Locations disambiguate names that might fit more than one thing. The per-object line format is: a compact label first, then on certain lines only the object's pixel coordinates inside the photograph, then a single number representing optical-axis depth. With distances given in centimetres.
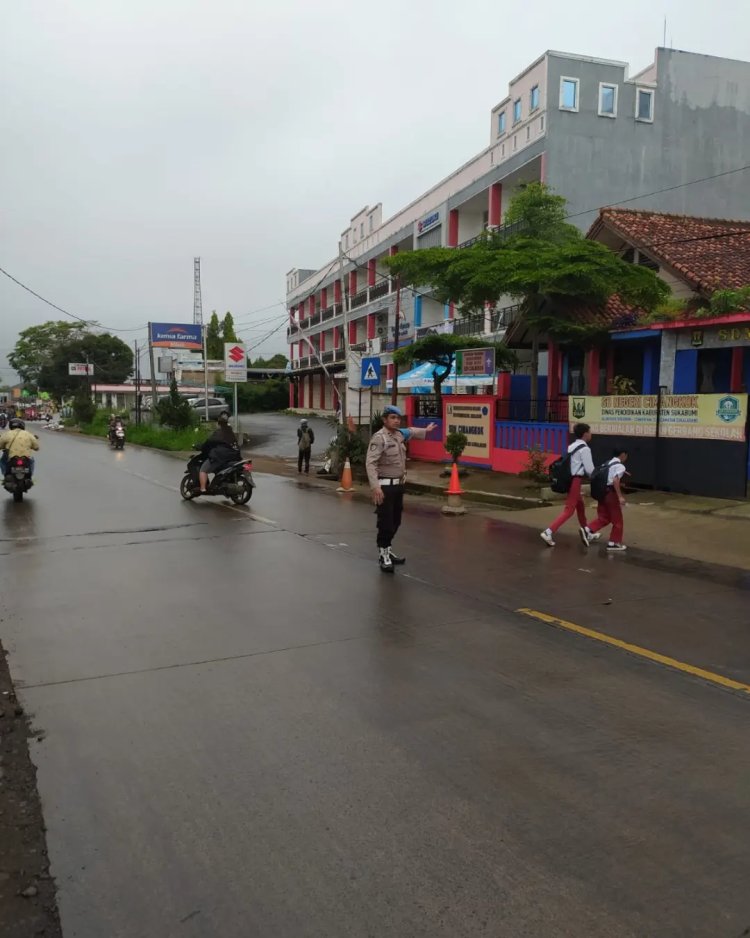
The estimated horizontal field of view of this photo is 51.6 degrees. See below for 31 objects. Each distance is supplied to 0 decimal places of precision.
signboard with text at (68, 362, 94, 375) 8050
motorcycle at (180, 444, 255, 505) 1440
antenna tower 11735
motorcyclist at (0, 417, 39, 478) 1418
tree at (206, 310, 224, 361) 8906
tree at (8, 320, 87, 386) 9650
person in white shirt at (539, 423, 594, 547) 1027
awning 2833
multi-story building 2828
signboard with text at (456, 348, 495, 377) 1980
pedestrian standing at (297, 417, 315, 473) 2150
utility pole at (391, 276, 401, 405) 2210
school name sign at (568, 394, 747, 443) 1321
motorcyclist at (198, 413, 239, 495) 1438
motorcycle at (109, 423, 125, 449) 3328
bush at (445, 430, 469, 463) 1772
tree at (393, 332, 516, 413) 2194
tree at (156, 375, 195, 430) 3600
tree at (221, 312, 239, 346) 9082
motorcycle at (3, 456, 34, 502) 1412
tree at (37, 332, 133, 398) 8881
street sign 2031
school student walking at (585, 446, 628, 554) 998
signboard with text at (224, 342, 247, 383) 2916
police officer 852
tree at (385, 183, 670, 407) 1722
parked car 4741
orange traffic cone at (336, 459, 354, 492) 1700
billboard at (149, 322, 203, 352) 5025
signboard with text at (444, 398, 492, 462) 1936
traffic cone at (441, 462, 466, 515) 1359
